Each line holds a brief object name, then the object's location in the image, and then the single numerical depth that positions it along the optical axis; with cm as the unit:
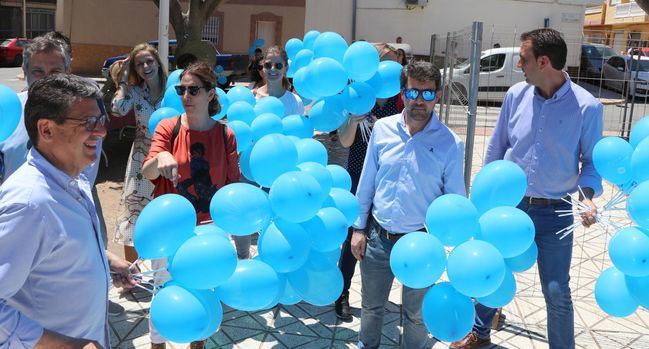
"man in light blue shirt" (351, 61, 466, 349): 291
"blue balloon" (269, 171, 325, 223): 267
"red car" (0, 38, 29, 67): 2627
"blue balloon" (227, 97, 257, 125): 370
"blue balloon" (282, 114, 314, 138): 373
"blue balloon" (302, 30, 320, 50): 447
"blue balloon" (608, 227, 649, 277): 252
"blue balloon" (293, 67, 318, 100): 356
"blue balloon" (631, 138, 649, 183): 269
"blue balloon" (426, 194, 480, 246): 258
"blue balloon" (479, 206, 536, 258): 257
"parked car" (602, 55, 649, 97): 850
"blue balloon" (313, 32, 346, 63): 378
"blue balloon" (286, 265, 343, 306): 281
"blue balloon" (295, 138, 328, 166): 329
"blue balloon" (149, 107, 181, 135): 354
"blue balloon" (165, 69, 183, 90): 401
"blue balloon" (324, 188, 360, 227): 300
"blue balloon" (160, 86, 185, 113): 365
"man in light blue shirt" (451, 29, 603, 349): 312
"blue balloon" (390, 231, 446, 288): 254
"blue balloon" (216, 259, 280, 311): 250
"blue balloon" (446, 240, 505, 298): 246
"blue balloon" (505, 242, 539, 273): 292
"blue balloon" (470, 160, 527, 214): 273
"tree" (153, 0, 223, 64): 905
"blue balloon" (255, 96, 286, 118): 387
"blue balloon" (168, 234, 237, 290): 230
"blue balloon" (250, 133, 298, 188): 289
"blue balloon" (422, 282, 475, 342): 259
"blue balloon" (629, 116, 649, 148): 301
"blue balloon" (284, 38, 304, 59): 471
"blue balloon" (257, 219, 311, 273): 268
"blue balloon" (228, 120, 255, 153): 347
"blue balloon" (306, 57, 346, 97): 346
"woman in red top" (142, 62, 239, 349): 309
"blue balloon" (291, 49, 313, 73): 420
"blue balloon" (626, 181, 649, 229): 256
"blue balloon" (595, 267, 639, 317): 268
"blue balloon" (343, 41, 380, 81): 347
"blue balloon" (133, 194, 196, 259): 233
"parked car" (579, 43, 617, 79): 893
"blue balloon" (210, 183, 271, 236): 257
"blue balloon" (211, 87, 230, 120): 373
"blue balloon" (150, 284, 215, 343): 225
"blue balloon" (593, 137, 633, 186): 288
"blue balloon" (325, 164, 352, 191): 331
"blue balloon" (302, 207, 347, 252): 284
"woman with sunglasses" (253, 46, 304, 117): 445
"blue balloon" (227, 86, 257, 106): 399
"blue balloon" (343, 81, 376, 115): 357
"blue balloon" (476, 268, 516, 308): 278
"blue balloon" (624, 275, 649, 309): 262
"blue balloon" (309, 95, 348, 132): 365
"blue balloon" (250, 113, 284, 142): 351
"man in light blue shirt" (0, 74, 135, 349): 160
